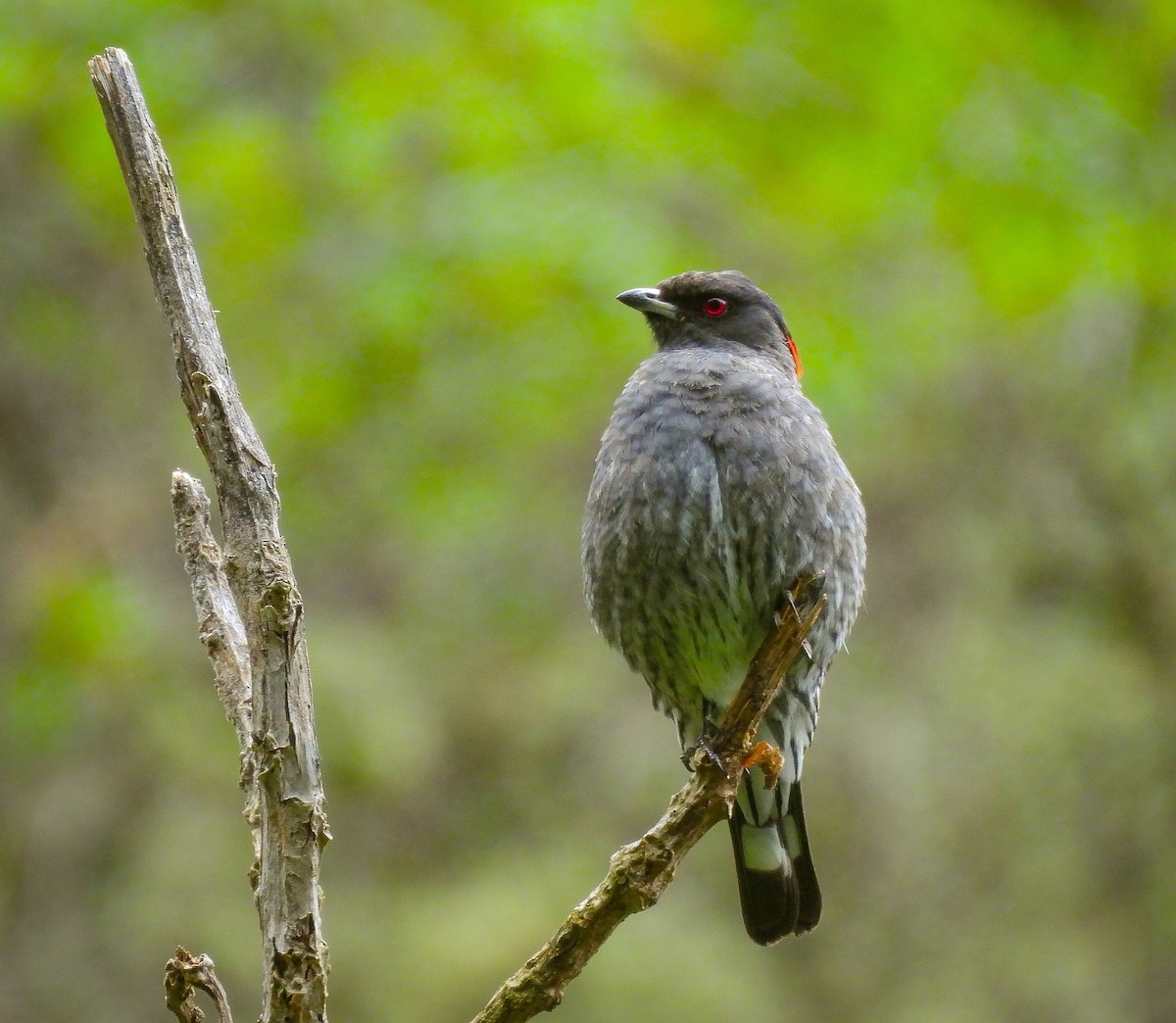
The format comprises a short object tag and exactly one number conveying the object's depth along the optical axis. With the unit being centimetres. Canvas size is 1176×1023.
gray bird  852
